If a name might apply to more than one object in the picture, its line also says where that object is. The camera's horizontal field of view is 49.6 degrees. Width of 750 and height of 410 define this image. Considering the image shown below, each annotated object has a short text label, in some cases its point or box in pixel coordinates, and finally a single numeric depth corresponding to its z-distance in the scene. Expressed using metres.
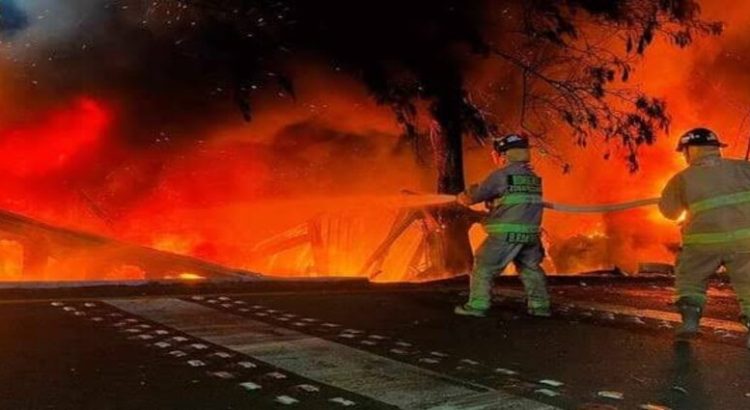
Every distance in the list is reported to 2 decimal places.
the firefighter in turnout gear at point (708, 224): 5.57
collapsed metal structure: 9.66
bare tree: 11.66
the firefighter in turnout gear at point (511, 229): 6.75
